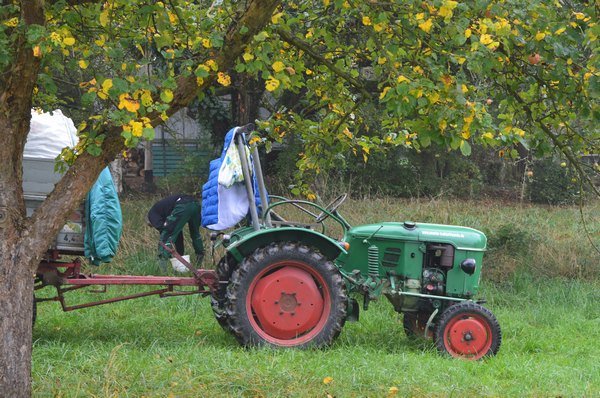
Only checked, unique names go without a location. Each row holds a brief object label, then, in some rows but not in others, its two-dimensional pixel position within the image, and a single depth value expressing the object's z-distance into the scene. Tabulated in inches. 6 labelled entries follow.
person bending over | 818.8
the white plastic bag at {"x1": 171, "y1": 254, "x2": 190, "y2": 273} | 790.9
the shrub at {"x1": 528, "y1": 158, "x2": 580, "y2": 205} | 1544.0
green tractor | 532.7
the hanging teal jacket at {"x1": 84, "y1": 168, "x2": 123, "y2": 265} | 525.7
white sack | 546.9
